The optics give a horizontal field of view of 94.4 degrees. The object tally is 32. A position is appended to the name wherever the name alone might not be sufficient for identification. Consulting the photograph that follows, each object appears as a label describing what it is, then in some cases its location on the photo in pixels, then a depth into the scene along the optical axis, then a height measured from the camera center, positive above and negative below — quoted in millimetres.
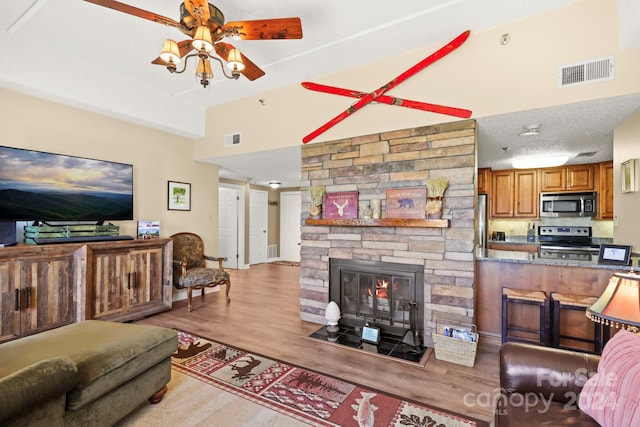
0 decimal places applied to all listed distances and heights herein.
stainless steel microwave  4782 +194
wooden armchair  4039 -809
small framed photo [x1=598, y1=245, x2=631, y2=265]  2459 -326
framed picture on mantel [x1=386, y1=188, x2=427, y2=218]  2951 +128
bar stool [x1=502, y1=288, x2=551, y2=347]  2555 -814
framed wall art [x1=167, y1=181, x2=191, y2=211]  4523 +262
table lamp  1270 -387
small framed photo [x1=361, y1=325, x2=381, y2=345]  2922 -1205
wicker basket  2502 -1158
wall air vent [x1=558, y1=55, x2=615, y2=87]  2273 +1135
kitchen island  2676 -627
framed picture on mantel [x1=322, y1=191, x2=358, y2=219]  3332 +106
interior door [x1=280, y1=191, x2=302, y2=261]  8359 -319
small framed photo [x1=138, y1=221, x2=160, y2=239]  4057 -228
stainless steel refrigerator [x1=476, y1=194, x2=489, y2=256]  5141 -85
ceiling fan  1950 +1296
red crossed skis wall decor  2744 +1280
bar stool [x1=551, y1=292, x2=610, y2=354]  2395 -872
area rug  1843 -1277
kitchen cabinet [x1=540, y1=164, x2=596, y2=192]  4874 +637
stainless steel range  4891 -407
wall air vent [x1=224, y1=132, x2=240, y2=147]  4334 +1098
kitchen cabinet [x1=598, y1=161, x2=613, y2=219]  4684 +401
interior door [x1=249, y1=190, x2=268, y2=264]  7742 -329
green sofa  1166 -801
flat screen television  2992 +279
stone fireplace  2787 -214
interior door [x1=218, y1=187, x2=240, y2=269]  7285 -313
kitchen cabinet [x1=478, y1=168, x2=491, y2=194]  5496 +675
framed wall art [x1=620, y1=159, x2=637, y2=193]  2635 +376
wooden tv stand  2734 -758
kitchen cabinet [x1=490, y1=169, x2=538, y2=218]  5227 +397
